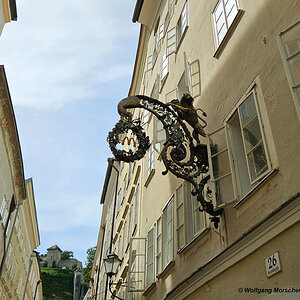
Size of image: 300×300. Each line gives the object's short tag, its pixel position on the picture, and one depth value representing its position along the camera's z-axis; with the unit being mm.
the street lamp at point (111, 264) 11000
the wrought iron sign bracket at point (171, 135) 6605
